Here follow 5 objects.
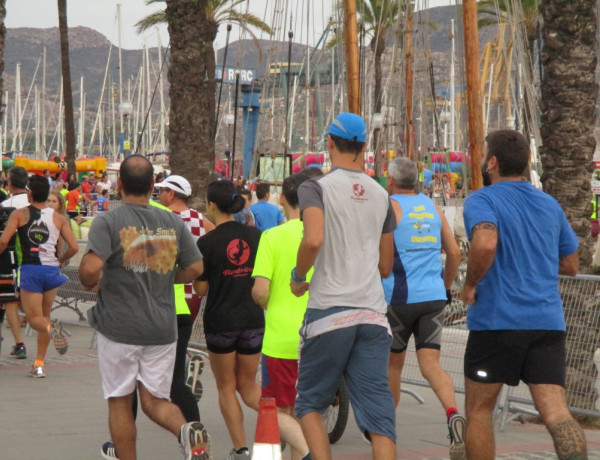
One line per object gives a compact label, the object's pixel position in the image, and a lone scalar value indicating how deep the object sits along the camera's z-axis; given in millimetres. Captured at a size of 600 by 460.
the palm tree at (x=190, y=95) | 13633
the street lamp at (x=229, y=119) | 40128
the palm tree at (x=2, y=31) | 13306
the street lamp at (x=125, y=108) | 36000
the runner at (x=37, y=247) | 10922
